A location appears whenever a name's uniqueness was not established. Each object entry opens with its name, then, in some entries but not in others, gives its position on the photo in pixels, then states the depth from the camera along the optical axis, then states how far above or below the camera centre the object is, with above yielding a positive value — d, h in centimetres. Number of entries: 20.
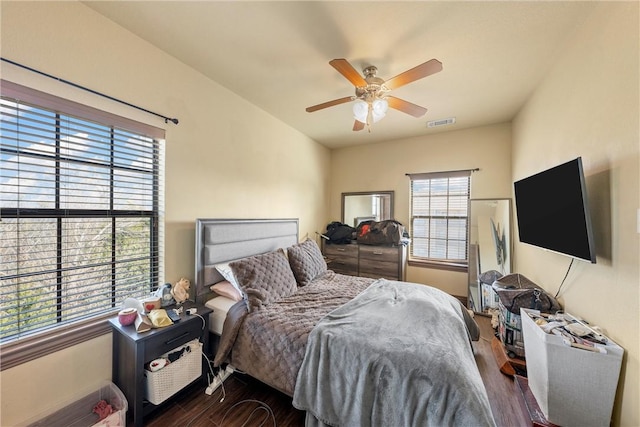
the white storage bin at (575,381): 127 -97
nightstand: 147 -97
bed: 118 -82
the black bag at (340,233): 399 -39
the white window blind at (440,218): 371 -9
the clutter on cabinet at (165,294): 187 -71
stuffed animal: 196 -71
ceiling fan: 165 +101
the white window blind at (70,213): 131 -5
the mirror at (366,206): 417 +10
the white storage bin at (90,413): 139 -131
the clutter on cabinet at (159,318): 160 -78
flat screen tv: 144 +3
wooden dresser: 352 -78
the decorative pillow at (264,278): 196 -63
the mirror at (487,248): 316 -49
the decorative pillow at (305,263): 257 -61
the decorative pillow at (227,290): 210 -76
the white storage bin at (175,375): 153 -118
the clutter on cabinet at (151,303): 172 -72
